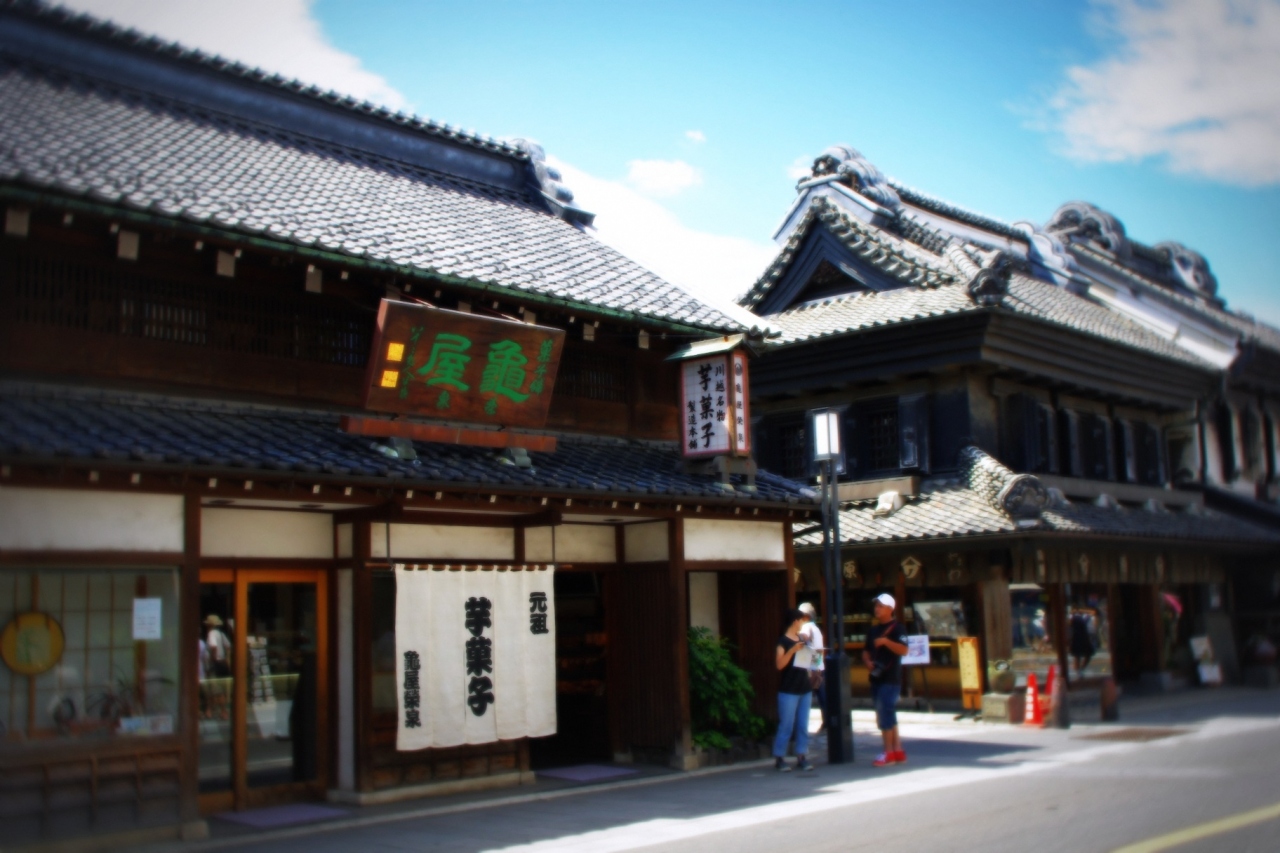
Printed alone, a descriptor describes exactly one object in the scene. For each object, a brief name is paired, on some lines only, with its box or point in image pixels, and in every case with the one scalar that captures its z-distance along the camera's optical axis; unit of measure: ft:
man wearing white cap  48.70
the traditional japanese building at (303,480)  35.12
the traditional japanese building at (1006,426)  70.85
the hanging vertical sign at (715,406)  52.24
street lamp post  50.06
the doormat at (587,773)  47.85
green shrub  50.98
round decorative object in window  34.13
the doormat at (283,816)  38.47
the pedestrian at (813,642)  48.39
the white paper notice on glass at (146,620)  36.09
